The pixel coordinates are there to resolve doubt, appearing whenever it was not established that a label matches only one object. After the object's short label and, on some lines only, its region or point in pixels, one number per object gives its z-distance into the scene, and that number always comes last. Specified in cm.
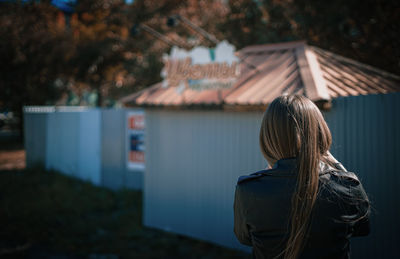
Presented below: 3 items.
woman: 153
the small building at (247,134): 378
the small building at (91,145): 988
